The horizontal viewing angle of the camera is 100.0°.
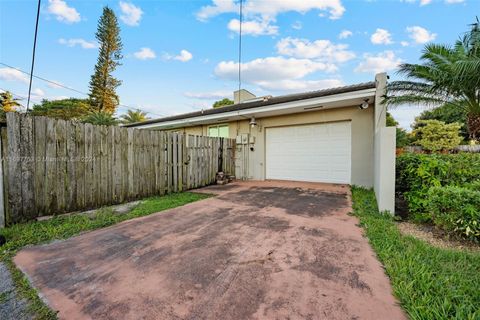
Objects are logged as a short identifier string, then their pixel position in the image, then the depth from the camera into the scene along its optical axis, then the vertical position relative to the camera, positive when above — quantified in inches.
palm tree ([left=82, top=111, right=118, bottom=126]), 560.3 +99.2
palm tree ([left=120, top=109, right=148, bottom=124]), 803.4 +149.8
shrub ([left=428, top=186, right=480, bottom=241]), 104.0 -31.1
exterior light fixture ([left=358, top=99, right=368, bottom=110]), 254.8 +62.8
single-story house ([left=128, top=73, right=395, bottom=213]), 258.7 +34.9
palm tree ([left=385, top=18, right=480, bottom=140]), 212.1 +82.2
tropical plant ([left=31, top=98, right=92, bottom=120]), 931.5 +220.5
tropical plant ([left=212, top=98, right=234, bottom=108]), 1056.8 +274.7
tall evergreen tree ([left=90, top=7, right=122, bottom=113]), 797.9 +374.7
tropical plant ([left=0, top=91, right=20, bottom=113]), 624.4 +165.5
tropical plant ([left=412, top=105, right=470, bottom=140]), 285.7 +131.5
